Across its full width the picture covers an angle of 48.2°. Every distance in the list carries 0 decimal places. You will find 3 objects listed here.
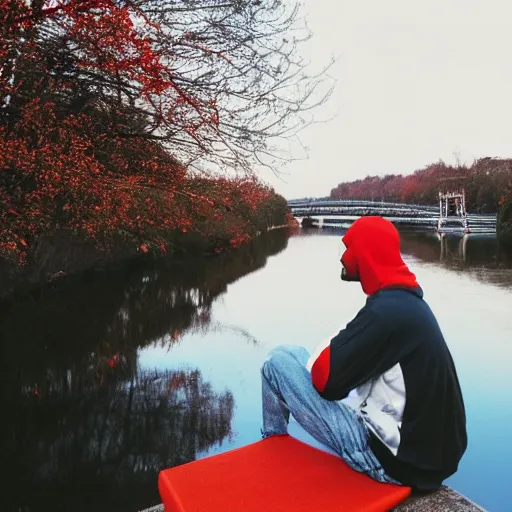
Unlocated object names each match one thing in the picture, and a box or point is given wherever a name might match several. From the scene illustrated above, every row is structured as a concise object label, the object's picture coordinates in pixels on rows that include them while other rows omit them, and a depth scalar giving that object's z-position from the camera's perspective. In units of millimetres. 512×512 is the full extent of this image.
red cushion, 2242
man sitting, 2215
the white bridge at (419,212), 48844
